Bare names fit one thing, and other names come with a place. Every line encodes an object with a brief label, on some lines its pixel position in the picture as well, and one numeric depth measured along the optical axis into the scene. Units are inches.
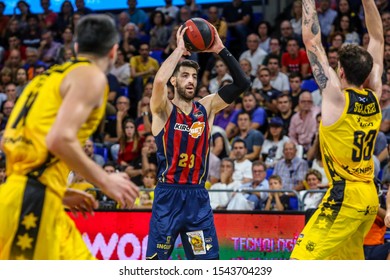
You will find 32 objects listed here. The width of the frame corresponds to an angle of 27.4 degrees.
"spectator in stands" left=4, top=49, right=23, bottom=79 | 684.7
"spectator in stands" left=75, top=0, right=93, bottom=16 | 718.5
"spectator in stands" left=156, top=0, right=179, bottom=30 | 683.4
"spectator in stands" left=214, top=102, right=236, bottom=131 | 546.3
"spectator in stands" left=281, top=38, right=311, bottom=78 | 584.7
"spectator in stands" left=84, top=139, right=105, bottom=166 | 512.5
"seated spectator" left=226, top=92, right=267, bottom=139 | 534.3
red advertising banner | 412.2
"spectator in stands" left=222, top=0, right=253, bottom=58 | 653.3
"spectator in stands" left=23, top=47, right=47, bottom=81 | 661.3
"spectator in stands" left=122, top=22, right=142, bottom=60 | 667.4
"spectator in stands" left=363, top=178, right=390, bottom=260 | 362.3
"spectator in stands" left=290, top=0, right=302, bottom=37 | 619.5
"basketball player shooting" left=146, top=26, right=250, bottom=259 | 307.7
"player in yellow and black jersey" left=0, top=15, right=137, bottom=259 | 187.6
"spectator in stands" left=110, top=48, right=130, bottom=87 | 637.9
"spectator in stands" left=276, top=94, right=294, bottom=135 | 532.1
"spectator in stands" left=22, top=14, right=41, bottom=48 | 723.4
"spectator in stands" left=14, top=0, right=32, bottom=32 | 734.5
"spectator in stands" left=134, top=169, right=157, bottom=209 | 455.5
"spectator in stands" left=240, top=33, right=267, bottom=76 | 605.0
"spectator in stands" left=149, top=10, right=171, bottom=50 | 670.5
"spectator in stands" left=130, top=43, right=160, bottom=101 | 629.3
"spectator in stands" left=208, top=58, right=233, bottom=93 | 587.5
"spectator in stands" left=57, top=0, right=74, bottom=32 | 720.3
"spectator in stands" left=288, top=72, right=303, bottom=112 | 546.1
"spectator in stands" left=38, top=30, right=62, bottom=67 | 690.8
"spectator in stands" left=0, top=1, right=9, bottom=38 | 752.3
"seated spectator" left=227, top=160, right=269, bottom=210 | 439.8
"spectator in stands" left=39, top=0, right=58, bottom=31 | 731.4
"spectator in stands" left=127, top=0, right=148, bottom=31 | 707.4
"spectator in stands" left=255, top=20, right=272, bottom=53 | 624.1
